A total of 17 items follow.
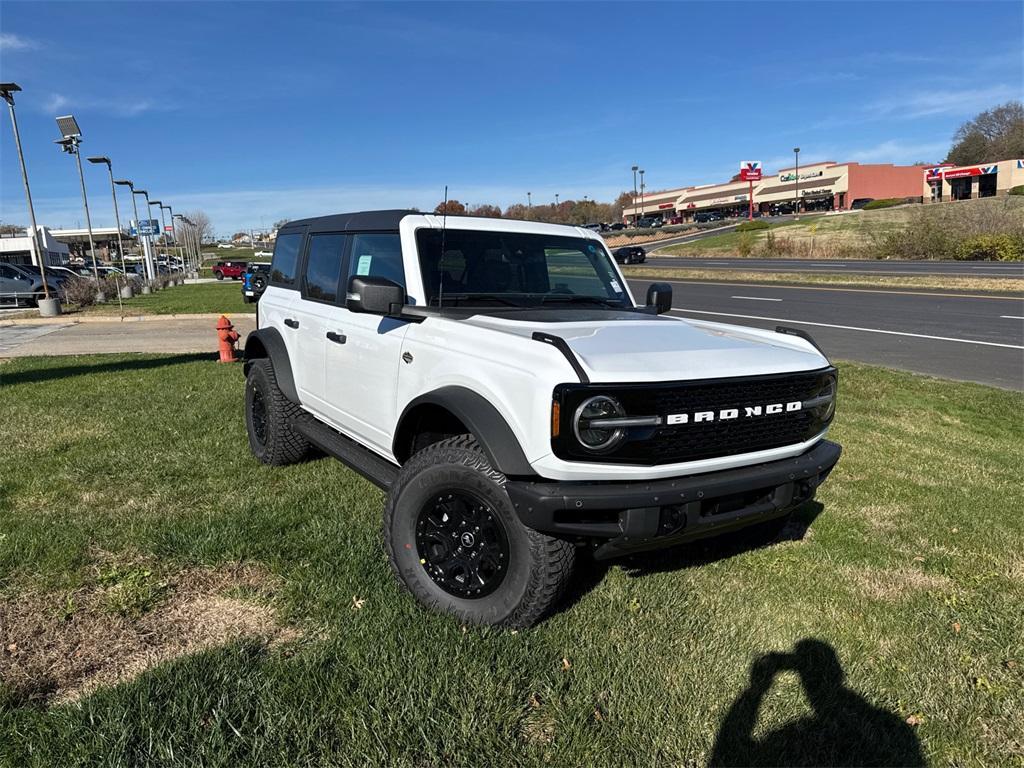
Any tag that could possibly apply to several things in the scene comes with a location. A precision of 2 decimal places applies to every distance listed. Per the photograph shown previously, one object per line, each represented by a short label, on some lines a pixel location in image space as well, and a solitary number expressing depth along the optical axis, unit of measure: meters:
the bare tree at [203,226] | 93.77
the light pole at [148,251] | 40.62
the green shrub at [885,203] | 74.31
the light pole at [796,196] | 90.62
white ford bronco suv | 2.66
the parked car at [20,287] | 23.97
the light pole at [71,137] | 24.80
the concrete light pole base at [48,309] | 20.06
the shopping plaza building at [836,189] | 72.56
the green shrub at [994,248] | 28.81
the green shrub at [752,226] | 59.47
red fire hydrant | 10.40
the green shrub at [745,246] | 40.66
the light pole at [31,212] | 19.26
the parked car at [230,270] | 48.62
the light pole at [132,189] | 34.97
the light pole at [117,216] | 26.66
